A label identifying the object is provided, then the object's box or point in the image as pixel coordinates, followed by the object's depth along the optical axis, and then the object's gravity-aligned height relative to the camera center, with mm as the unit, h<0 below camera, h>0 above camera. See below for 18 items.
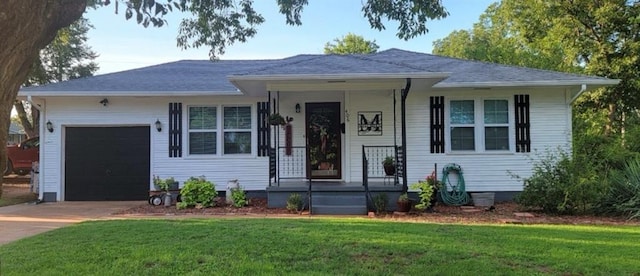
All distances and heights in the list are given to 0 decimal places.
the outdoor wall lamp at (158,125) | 11205 +719
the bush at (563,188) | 8430 -694
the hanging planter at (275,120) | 9648 +723
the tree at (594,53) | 12525 +3719
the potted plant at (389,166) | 10023 -295
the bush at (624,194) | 8398 -822
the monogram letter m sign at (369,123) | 10945 +729
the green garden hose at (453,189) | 10469 -872
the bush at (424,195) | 9094 -858
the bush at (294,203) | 9000 -1002
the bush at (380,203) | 8906 -999
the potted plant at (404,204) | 8922 -1018
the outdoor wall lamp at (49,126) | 11258 +709
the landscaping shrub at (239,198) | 9948 -992
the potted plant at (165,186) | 10375 -762
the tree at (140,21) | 2613 +1796
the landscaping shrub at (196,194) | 9875 -894
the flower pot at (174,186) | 10680 -776
